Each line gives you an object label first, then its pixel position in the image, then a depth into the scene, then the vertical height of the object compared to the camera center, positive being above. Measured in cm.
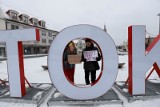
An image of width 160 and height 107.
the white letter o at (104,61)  353 -33
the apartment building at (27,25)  2736 +573
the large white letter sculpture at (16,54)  366 -11
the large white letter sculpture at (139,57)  371 -25
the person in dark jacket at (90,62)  407 -40
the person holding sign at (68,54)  435 -22
